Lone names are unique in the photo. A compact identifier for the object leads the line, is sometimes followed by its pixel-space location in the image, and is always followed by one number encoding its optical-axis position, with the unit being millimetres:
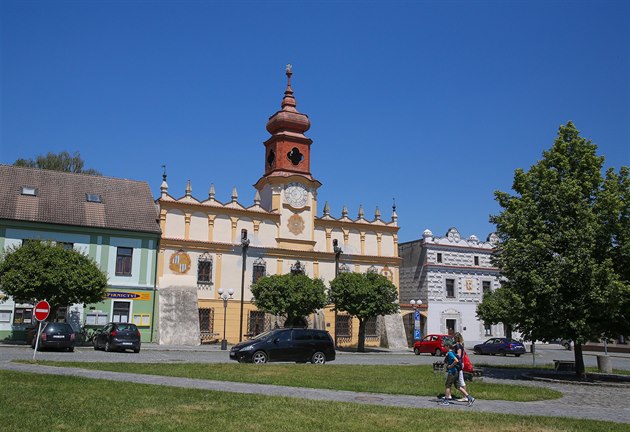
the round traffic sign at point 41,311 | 22188
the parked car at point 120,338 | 29422
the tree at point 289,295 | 37781
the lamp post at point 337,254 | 43625
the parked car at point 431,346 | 38969
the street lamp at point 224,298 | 36094
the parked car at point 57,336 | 27547
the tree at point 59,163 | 52812
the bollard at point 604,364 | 26264
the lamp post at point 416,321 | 44031
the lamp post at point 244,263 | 40156
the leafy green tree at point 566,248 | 20562
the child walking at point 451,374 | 14219
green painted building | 36625
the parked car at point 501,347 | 42688
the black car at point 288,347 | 24484
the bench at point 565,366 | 25562
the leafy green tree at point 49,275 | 31297
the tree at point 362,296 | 39031
